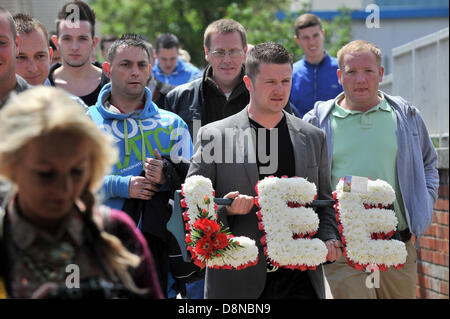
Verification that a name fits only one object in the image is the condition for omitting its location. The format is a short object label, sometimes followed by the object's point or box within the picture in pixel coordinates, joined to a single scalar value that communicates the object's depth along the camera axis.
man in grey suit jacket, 9.52
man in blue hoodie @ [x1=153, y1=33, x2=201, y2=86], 21.61
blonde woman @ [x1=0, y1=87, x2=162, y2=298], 5.32
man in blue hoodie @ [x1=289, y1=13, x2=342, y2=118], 15.28
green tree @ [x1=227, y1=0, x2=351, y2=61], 29.34
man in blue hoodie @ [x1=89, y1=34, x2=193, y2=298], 10.82
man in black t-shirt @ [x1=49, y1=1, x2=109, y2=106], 13.45
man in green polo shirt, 11.39
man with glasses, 13.18
